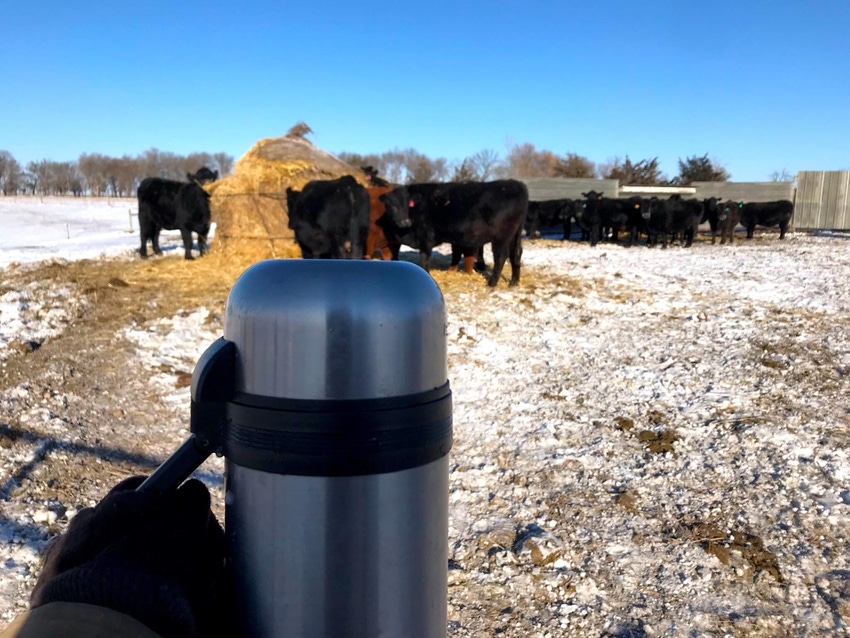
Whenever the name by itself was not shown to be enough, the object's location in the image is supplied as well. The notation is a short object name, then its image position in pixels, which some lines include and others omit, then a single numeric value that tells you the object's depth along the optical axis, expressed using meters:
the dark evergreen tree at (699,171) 36.12
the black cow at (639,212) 16.78
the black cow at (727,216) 17.66
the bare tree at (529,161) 56.41
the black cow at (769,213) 19.11
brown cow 10.51
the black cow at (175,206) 11.21
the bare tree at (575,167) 35.44
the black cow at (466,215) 9.05
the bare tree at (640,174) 34.19
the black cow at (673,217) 16.56
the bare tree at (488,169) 48.42
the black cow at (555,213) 19.39
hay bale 11.12
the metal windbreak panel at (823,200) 23.44
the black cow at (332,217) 8.95
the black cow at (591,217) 17.20
